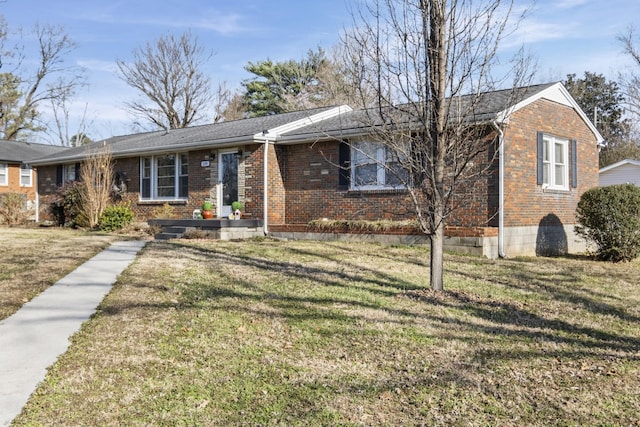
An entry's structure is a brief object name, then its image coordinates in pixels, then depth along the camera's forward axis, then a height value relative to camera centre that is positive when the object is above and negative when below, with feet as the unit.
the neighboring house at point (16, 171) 99.71 +7.70
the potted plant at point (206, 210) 49.44 +0.17
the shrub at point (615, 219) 35.88 -0.44
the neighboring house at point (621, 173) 76.33 +5.75
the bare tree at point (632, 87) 97.63 +24.33
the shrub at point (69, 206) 57.72 +0.62
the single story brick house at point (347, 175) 38.24 +3.16
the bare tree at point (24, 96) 129.08 +28.37
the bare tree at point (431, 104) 19.48 +4.01
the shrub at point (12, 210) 64.08 +0.19
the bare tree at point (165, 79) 118.01 +29.17
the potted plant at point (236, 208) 48.78 +0.36
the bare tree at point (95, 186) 55.52 +2.66
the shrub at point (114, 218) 52.90 -0.62
